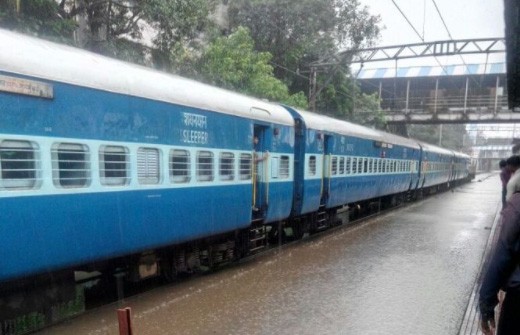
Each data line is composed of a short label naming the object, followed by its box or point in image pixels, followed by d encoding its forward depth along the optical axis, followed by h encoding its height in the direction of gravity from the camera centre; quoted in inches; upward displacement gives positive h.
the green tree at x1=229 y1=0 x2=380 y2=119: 900.8 +236.6
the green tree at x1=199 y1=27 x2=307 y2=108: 622.8 +105.1
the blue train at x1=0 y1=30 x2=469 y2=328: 187.3 -13.3
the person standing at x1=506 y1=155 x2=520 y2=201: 342.3 -11.1
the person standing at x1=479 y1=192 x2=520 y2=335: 110.6 -31.5
